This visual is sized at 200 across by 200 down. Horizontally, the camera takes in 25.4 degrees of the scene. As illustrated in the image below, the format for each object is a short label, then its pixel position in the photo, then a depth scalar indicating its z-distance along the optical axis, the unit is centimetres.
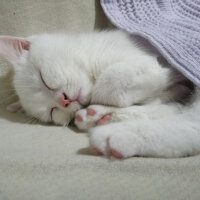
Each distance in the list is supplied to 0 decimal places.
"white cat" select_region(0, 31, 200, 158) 41
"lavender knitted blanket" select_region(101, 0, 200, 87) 44
